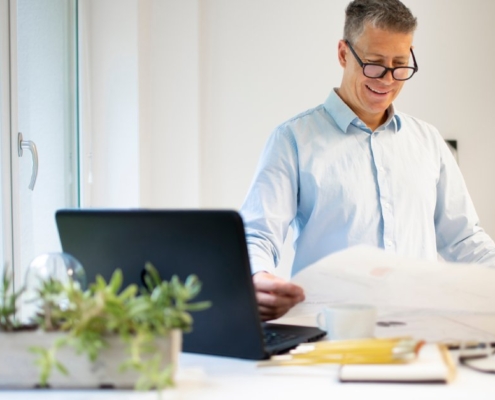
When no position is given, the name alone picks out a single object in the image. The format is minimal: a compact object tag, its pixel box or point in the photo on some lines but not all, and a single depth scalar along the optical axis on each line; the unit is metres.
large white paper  1.84
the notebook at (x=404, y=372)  1.64
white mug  1.83
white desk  1.59
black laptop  1.69
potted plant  1.43
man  2.42
